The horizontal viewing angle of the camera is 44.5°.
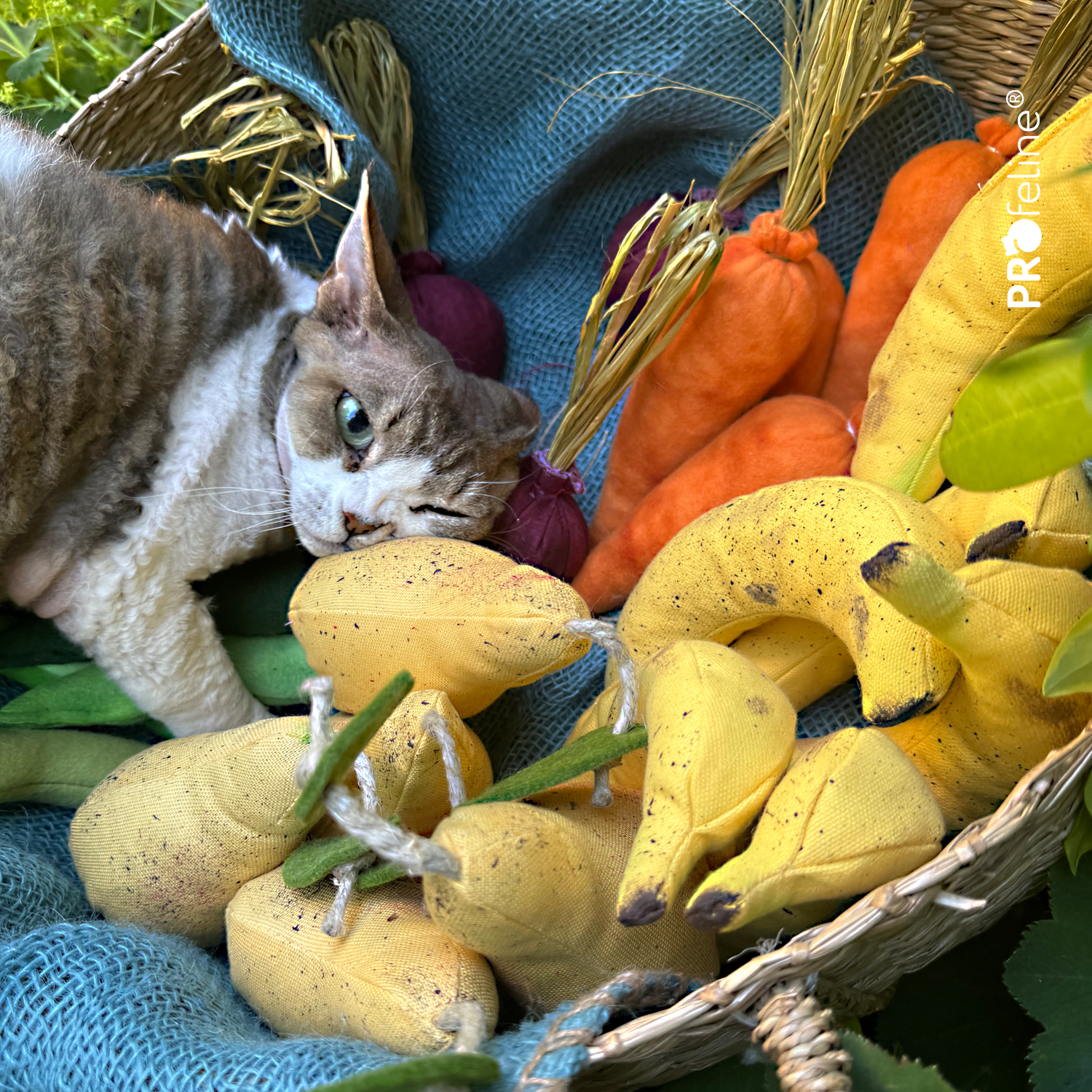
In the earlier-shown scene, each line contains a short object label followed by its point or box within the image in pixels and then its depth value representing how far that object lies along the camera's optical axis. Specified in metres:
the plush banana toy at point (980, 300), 0.43
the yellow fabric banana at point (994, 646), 0.38
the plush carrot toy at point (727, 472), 0.50
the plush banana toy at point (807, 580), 0.40
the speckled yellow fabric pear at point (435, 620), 0.43
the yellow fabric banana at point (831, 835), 0.36
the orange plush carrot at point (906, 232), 0.51
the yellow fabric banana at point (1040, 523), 0.41
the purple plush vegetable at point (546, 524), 0.54
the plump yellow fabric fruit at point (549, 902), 0.37
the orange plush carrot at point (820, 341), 0.53
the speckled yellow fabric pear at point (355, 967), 0.39
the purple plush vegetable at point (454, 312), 0.60
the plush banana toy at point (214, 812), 0.42
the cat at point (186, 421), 0.49
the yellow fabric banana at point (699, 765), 0.37
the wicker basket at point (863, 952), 0.37
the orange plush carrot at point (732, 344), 0.51
